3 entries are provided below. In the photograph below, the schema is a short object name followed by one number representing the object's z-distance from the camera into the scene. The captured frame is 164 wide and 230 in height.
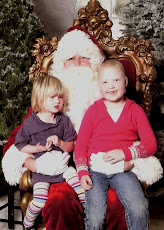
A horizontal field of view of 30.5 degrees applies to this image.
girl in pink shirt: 1.92
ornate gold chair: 2.60
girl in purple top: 2.07
